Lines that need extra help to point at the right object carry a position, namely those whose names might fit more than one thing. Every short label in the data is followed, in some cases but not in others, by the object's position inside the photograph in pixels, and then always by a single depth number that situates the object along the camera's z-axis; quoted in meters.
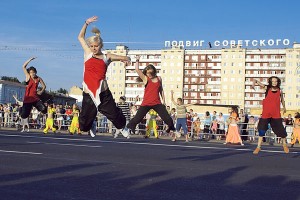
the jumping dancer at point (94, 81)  7.96
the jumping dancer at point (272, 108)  12.31
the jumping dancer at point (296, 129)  19.94
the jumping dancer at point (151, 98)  11.09
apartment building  123.44
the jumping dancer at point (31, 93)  13.31
